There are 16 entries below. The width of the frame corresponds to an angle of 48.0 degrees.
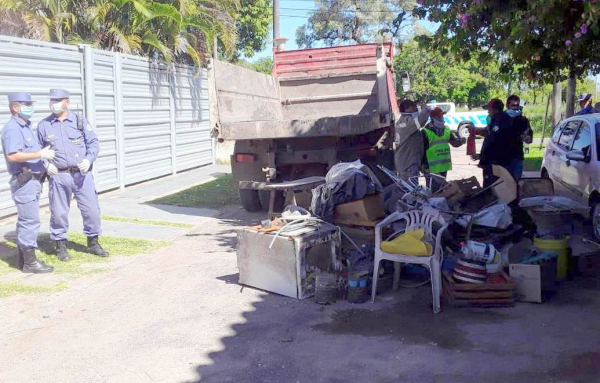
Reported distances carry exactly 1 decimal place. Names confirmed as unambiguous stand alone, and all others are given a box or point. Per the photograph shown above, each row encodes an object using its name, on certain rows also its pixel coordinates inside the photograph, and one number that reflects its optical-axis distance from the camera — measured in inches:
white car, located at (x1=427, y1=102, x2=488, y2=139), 1147.3
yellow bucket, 258.1
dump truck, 362.9
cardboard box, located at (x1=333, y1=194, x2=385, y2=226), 276.7
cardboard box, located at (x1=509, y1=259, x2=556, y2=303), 233.8
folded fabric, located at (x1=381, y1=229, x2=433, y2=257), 230.0
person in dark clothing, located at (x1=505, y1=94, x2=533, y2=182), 362.3
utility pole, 791.7
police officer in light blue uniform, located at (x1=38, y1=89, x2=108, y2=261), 294.2
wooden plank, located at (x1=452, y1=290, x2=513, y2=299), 230.2
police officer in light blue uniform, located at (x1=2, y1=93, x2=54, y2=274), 277.1
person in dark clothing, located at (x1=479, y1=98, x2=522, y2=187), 361.1
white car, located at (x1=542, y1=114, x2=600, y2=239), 322.7
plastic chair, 226.8
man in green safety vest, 358.9
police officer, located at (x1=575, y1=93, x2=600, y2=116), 571.5
